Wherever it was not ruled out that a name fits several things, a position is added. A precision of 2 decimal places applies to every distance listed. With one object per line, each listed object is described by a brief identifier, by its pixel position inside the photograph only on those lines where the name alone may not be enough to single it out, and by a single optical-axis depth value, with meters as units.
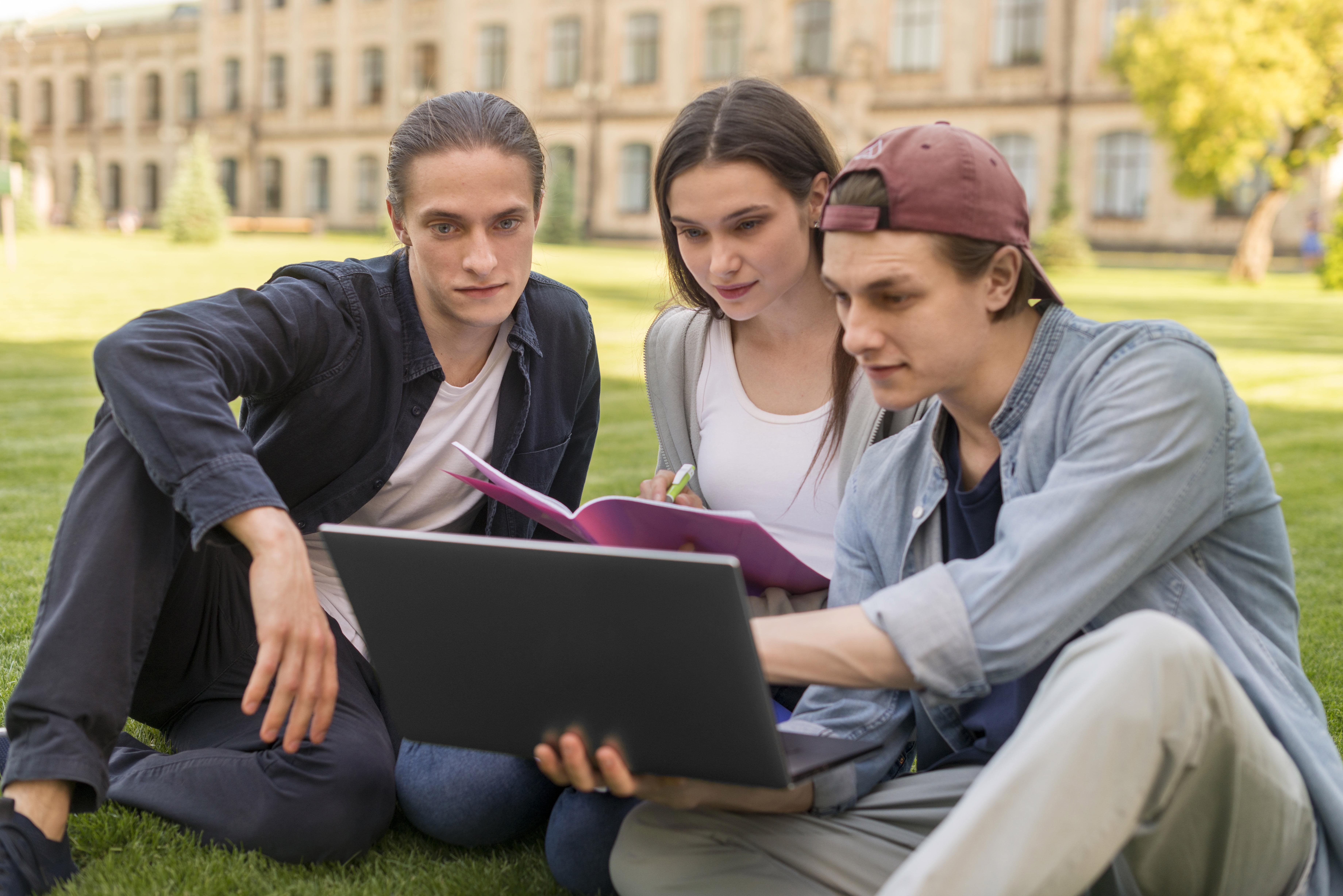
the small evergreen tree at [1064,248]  23.64
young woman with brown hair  2.59
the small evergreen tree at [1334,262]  18.95
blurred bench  34.31
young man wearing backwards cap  1.37
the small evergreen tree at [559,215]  29.08
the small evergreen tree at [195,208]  26.44
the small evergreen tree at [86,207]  35.81
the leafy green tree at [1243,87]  20.27
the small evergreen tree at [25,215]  30.41
